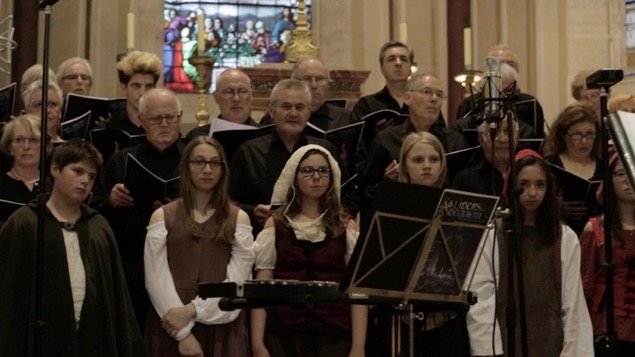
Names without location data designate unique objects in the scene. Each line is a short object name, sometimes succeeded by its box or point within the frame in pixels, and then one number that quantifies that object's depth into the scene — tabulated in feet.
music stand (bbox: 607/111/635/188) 8.58
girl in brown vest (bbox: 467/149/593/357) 24.90
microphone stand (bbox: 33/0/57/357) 21.17
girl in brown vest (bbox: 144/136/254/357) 24.33
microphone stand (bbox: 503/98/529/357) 22.92
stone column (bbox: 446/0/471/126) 52.01
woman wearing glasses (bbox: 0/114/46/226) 26.77
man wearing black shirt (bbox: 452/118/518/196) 28.03
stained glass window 54.93
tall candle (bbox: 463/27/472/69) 46.40
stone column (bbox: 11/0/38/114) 46.74
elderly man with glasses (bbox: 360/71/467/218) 29.40
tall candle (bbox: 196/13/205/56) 43.80
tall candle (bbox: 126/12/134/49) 42.33
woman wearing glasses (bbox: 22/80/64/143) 29.38
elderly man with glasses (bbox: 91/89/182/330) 26.48
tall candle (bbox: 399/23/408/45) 44.66
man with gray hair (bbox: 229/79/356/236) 28.20
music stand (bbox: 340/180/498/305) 18.63
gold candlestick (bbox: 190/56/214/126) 43.15
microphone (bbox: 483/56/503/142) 24.03
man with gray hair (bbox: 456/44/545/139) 33.45
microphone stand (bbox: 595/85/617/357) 23.68
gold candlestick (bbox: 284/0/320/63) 45.22
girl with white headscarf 24.66
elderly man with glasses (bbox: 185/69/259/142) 31.23
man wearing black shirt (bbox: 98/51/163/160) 31.82
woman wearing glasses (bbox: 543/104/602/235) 29.20
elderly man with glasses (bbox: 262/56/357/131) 32.73
